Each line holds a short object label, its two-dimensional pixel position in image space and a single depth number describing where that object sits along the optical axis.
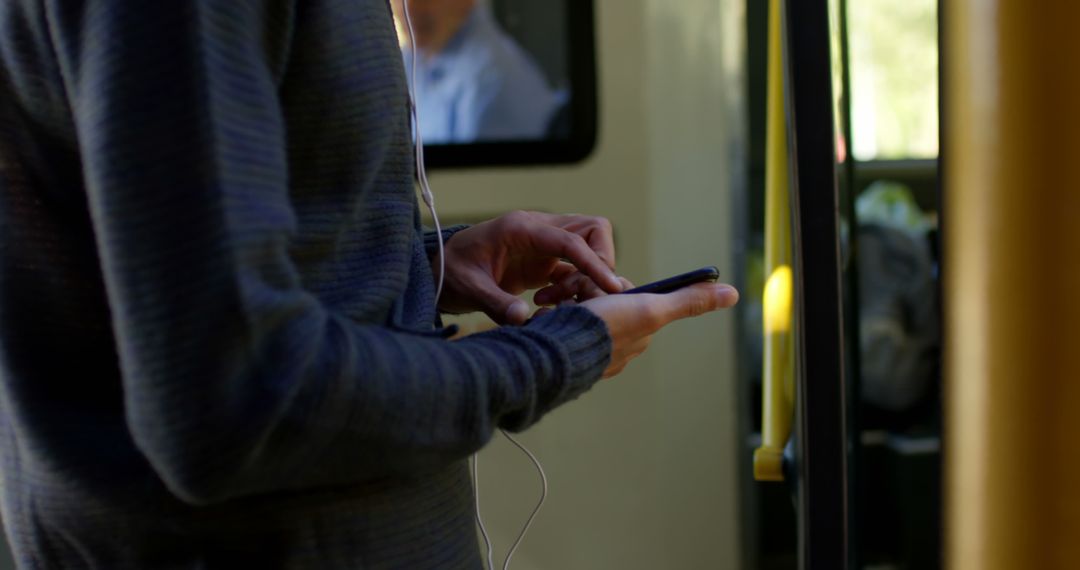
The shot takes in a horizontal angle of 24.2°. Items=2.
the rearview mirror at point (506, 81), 3.39
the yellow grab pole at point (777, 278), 2.27
